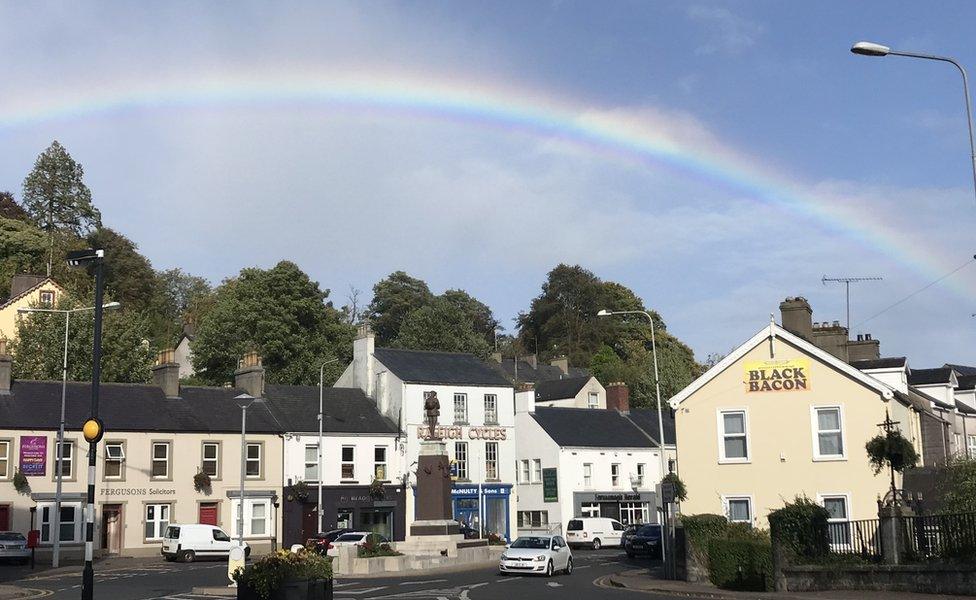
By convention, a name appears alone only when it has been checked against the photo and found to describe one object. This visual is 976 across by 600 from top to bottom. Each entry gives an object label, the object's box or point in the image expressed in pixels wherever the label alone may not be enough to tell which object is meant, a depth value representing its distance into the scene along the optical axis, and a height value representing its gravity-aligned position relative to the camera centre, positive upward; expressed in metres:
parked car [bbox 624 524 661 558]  47.56 -2.96
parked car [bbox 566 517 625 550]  60.50 -3.10
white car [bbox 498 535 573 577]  36.59 -2.71
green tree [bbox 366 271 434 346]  117.69 +20.61
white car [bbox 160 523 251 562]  48.94 -2.65
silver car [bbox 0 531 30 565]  45.53 -2.50
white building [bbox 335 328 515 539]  64.50 +4.38
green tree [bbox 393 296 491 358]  99.62 +14.69
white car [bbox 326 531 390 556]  42.94 -2.41
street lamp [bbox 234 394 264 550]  47.88 +3.71
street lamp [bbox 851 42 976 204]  20.89 +8.56
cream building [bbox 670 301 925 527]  36.44 +1.70
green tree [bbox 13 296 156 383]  64.56 +9.09
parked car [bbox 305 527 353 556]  44.56 -2.52
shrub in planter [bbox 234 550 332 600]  17.17 -1.54
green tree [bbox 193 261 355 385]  78.06 +11.87
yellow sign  37.66 +3.66
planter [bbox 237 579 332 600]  17.14 -1.76
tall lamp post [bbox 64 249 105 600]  22.43 +1.50
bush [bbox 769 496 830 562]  26.97 -1.49
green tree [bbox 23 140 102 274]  102.06 +29.26
